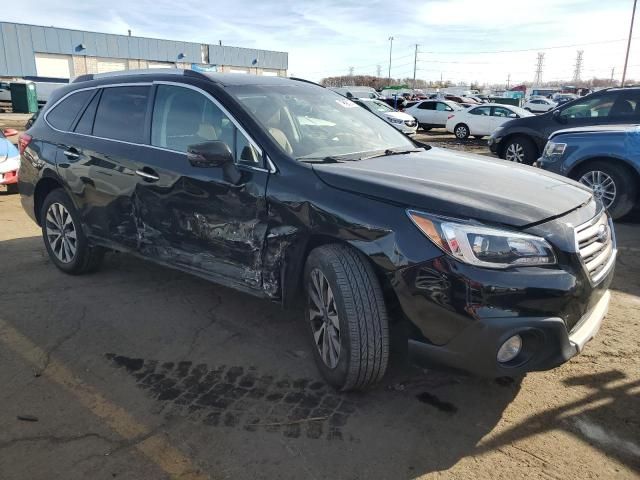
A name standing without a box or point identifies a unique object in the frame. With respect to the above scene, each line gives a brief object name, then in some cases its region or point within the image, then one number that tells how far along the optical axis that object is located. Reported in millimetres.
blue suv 6613
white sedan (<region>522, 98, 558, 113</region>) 36625
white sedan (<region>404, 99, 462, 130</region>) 24906
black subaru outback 2518
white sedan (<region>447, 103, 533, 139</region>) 20406
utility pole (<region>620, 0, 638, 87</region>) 46031
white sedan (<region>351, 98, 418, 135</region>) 20672
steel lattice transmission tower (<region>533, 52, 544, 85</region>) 144500
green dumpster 31188
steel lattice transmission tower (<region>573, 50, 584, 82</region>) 145125
